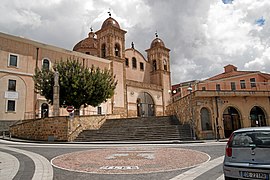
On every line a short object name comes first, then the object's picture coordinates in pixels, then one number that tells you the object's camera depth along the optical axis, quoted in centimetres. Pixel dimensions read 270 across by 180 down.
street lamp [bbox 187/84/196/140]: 1944
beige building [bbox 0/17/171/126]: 2725
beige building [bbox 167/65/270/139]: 1991
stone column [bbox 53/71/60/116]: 2256
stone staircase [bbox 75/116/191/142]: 1945
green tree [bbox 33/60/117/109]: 2481
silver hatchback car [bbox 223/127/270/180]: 491
